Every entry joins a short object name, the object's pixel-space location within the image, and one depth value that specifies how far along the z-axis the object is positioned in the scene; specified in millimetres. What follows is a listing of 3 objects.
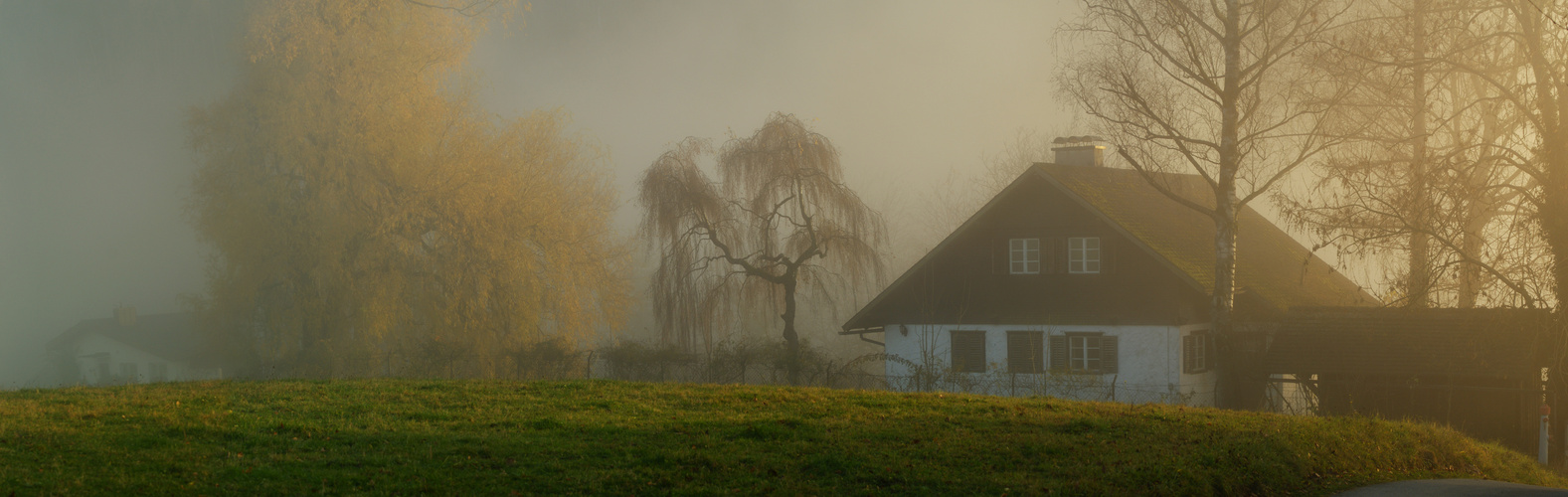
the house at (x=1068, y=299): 27344
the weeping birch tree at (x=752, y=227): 32406
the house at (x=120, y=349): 58938
